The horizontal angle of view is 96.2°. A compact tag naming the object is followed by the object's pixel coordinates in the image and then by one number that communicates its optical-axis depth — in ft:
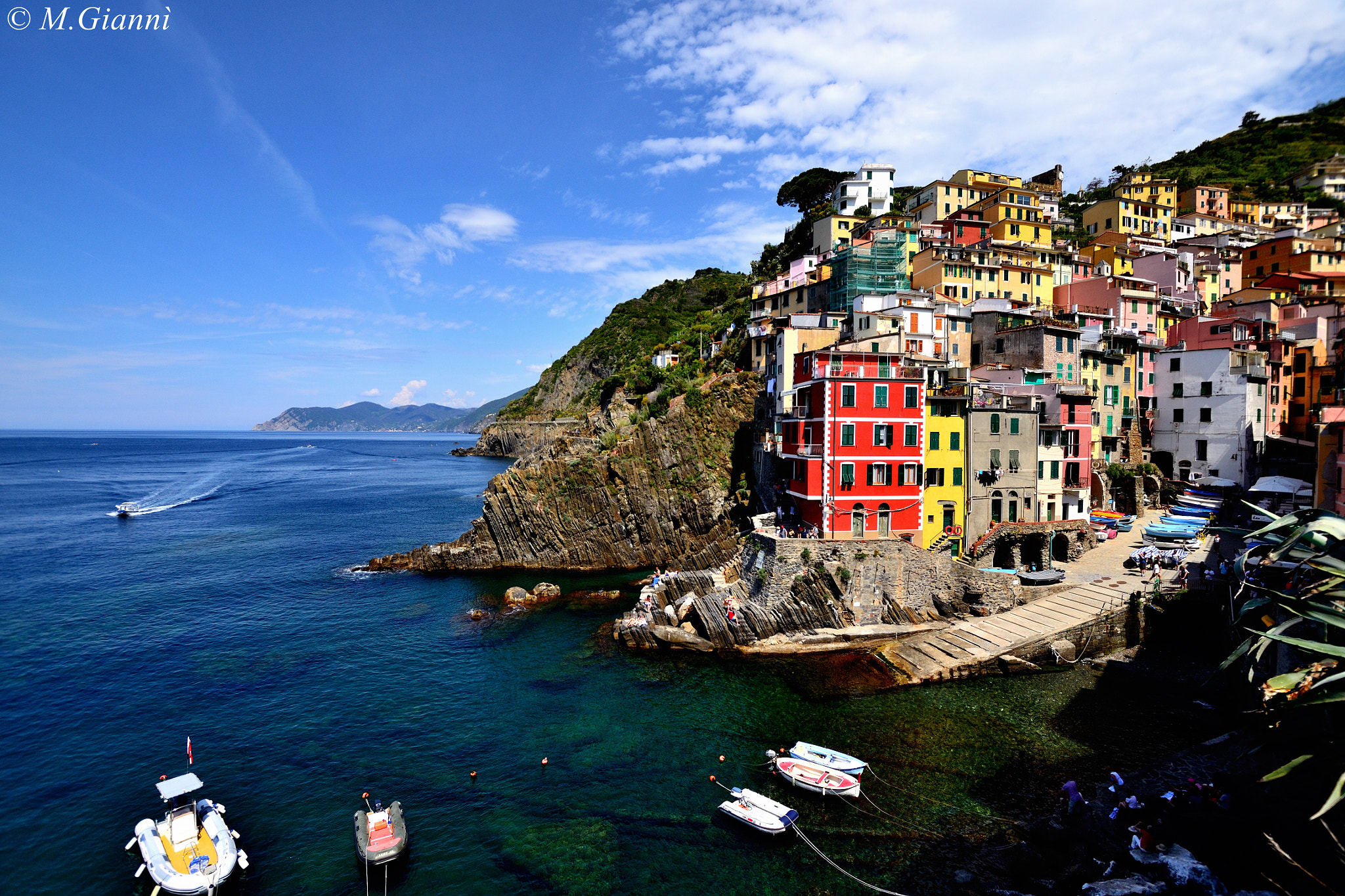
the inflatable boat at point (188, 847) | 67.82
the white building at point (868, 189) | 298.56
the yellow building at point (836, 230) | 261.85
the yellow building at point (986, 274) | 212.23
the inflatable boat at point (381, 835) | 69.92
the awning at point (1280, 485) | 131.64
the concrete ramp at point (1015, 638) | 110.32
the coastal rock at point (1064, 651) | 111.86
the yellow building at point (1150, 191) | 294.46
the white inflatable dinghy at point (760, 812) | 73.56
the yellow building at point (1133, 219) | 279.08
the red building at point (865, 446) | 131.75
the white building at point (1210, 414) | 159.84
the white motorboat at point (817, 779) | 79.25
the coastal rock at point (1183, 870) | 60.85
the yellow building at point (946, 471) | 138.41
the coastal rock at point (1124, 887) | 60.80
